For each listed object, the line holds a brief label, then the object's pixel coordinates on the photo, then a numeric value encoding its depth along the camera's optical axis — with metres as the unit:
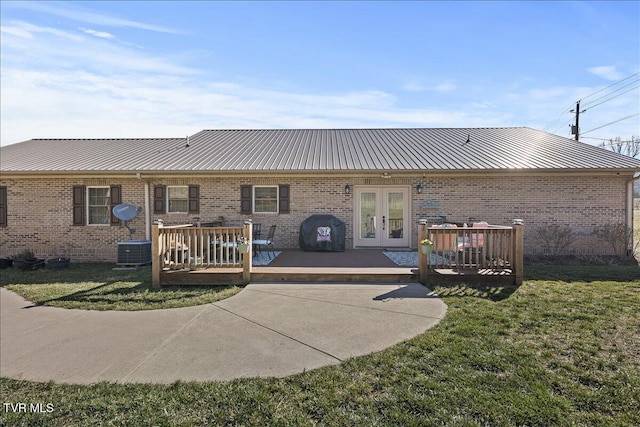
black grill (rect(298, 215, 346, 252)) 10.60
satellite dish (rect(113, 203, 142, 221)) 10.38
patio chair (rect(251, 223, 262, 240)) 10.68
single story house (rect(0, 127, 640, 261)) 10.71
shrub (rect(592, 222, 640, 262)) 10.31
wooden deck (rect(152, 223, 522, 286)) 6.97
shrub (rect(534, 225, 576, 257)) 10.59
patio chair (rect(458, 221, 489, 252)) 7.11
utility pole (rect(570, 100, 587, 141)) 25.12
